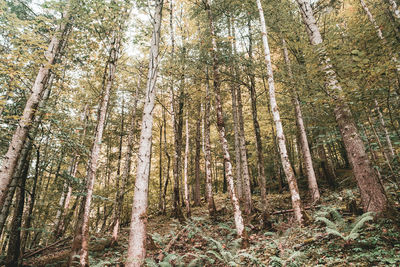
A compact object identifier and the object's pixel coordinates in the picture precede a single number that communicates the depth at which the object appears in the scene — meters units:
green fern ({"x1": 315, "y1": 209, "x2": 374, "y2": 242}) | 3.99
